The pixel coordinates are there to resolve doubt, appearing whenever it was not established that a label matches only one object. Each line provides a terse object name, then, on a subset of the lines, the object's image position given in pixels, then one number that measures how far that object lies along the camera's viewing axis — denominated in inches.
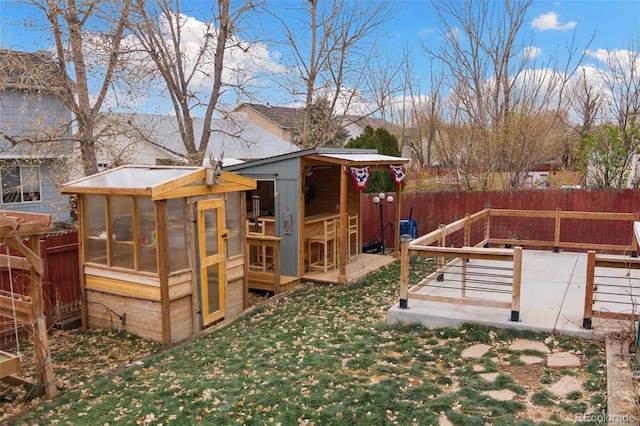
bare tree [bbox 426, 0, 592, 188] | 602.9
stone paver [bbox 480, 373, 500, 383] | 163.2
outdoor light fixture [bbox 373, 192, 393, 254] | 427.2
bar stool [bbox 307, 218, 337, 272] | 367.9
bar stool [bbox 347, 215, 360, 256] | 403.7
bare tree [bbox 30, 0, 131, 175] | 360.8
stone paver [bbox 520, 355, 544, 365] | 174.8
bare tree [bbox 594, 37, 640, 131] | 503.8
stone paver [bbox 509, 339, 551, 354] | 184.9
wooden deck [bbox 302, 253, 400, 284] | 351.9
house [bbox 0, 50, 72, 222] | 353.7
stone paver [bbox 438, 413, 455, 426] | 137.5
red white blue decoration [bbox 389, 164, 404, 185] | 400.8
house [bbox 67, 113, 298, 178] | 403.1
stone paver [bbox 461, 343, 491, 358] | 185.8
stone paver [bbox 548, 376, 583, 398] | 150.8
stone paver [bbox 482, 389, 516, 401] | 150.0
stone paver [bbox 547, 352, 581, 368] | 169.3
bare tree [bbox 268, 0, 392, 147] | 585.6
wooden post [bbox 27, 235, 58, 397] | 193.2
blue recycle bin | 460.4
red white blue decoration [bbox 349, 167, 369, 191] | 344.8
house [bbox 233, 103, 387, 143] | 1192.2
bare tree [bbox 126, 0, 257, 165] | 449.4
